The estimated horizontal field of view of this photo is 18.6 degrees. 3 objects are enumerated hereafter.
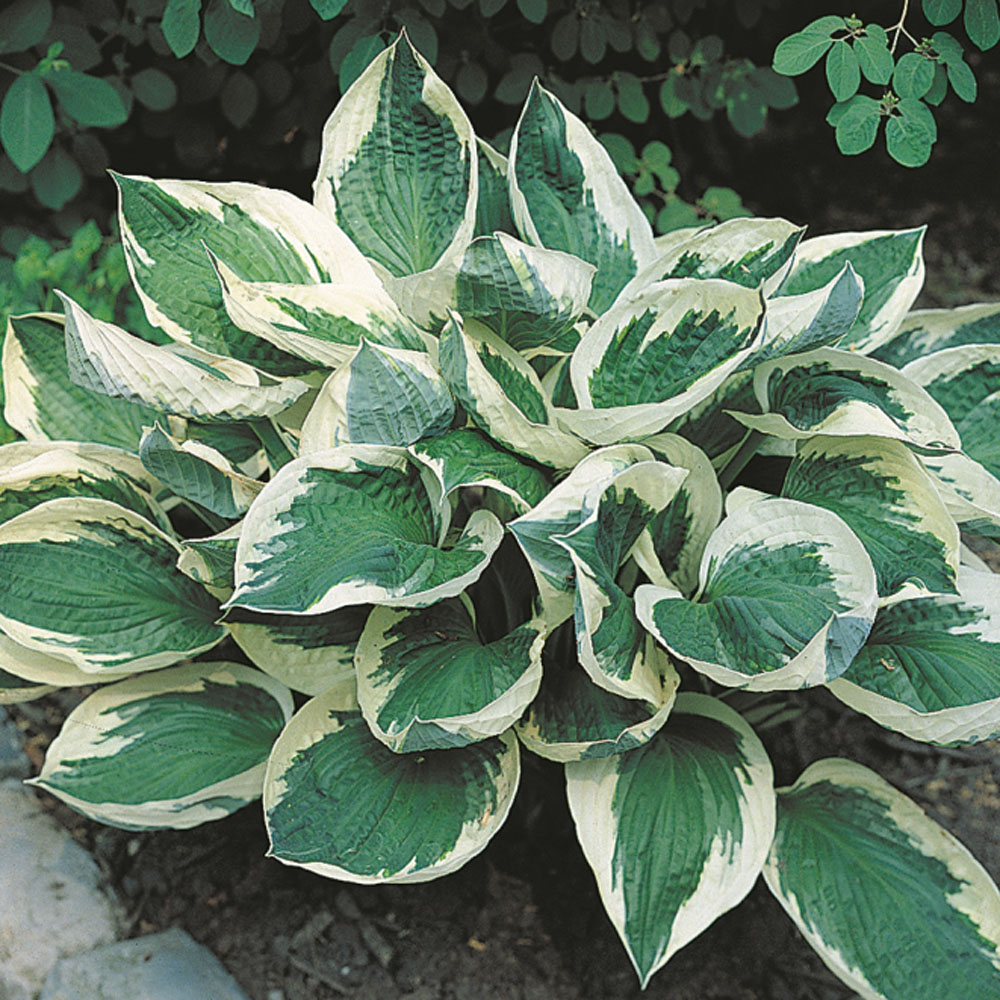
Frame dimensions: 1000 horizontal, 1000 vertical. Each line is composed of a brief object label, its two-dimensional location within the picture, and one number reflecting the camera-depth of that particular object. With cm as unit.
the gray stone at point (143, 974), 190
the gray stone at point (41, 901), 192
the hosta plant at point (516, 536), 178
